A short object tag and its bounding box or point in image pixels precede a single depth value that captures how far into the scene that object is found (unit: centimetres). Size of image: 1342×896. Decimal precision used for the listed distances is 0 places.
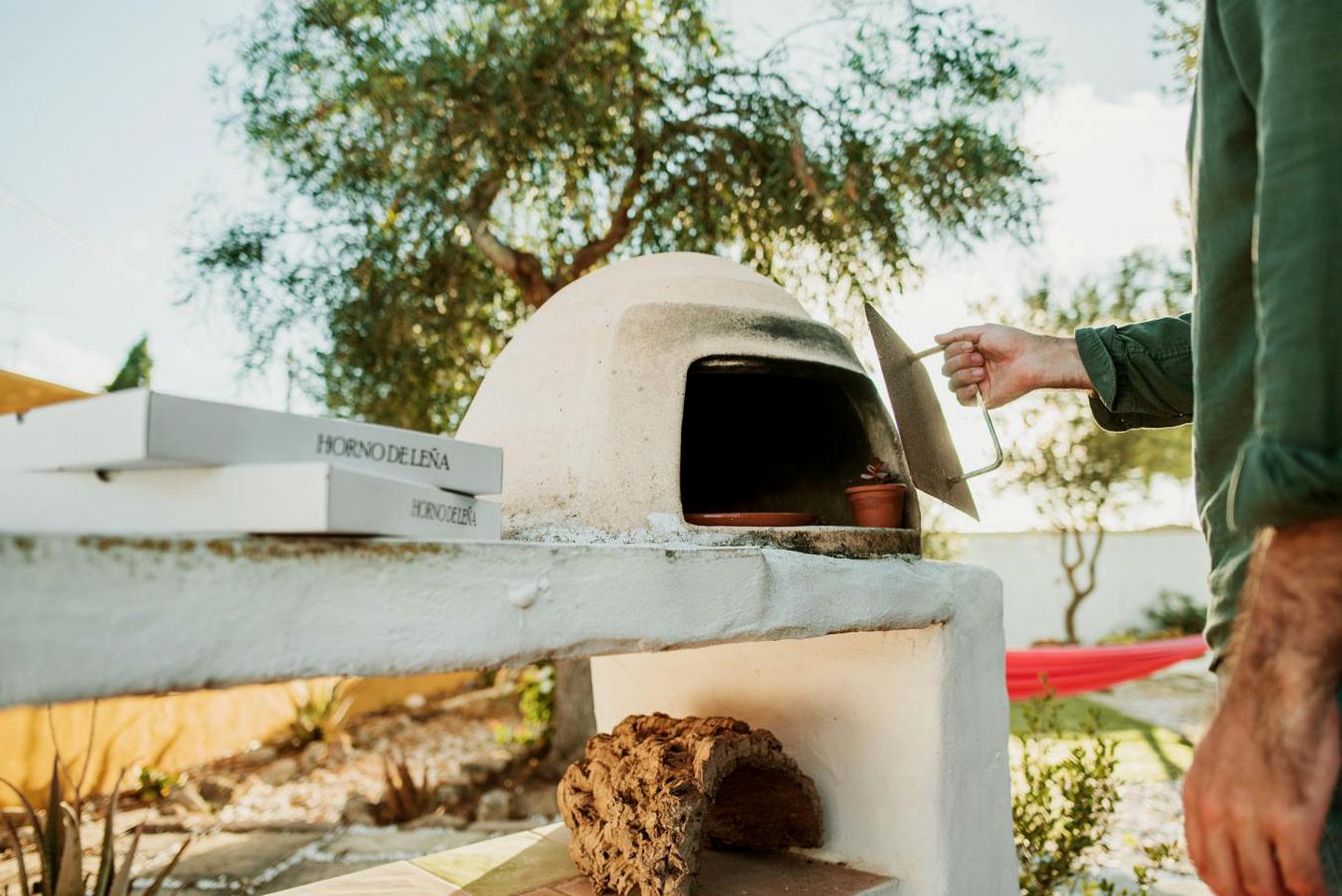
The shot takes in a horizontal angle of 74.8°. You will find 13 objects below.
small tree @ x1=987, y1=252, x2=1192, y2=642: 1202
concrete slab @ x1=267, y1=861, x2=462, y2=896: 238
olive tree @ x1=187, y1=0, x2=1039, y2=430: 468
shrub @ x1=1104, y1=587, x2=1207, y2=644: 1411
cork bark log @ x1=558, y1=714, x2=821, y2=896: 201
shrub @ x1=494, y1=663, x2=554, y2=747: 644
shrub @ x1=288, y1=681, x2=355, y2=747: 669
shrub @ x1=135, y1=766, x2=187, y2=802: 526
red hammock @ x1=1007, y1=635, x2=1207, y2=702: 567
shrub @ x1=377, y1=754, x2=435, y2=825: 502
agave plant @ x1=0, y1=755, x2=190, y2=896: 271
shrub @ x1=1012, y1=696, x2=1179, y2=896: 282
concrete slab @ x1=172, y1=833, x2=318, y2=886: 414
